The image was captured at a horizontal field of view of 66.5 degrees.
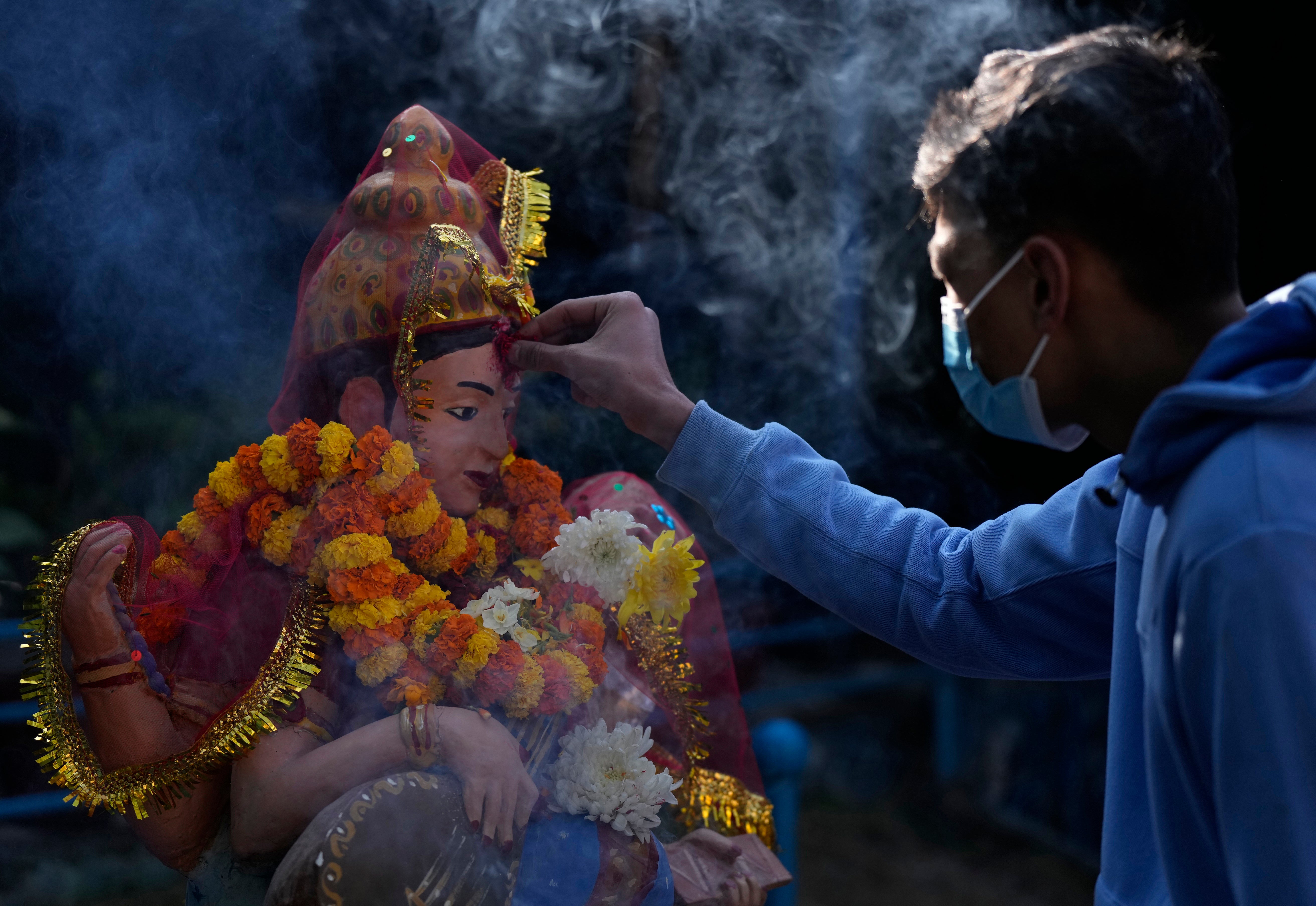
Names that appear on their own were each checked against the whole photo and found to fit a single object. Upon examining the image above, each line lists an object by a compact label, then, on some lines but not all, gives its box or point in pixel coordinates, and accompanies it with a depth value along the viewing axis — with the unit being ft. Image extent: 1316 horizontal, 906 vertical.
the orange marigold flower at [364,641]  6.64
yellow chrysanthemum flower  7.52
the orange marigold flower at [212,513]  7.05
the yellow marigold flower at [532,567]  7.68
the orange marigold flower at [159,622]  6.88
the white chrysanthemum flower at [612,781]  6.68
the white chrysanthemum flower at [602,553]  7.41
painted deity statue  6.36
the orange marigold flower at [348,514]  6.88
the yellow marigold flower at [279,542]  6.86
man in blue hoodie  4.11
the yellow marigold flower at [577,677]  6.91
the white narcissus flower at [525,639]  6.91
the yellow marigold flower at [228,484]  7.04
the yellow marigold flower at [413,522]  7.07
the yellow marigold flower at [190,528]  7.02
